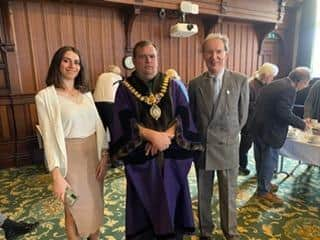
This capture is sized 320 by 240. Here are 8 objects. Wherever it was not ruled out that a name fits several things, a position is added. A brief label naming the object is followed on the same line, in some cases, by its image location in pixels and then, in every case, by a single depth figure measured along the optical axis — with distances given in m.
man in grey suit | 1.78
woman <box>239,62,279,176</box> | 3.38
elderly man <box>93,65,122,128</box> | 3.40
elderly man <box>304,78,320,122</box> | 3.54
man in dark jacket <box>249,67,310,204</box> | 2.47
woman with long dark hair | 1.41
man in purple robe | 1.50
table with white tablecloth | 2.47
